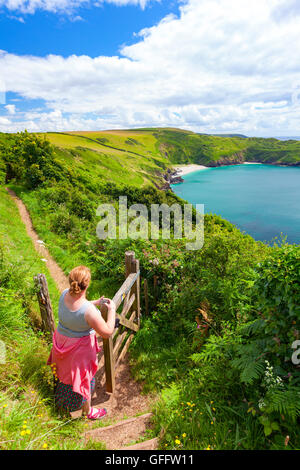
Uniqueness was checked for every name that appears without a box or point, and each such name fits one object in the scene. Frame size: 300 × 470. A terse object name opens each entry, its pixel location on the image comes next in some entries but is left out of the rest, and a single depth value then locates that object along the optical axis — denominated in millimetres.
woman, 3184
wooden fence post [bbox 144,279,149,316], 7129
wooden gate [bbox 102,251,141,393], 4645
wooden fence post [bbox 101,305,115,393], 4496
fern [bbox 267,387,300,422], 2668
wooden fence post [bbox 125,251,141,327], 6020
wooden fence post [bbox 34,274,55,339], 4961
